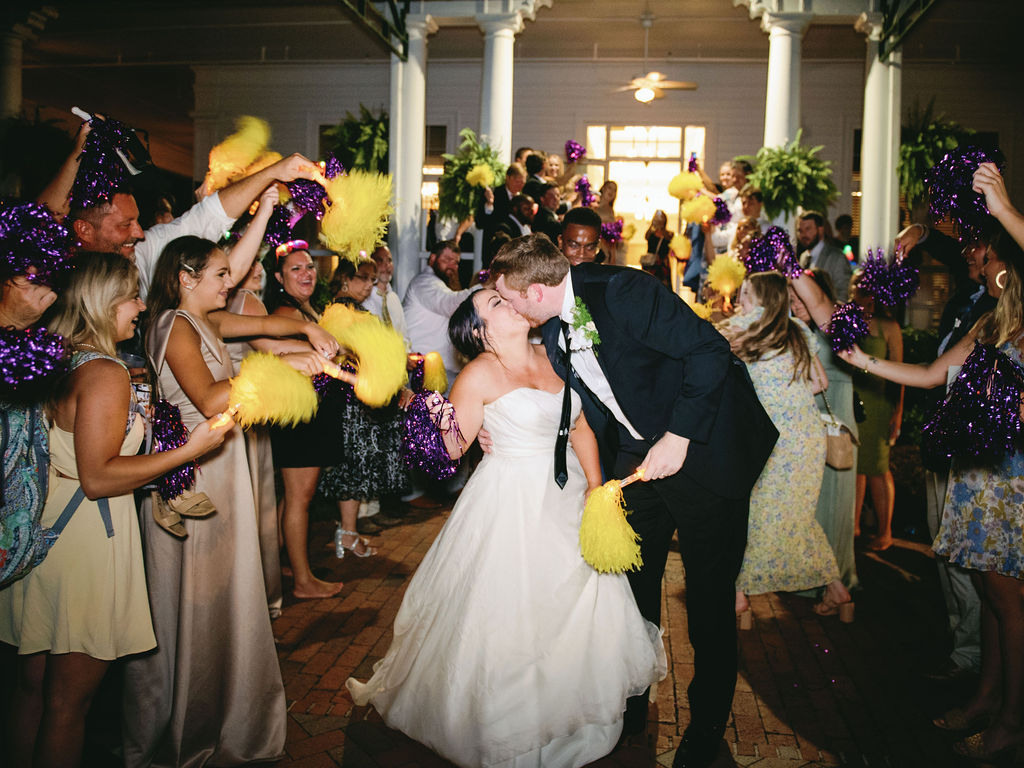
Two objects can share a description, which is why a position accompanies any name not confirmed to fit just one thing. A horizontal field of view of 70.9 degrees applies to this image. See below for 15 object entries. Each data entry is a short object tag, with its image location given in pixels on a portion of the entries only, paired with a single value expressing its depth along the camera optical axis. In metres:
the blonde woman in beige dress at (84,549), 2.37
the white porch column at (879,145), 9.12
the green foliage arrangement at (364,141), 10.04
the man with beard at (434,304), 6.95
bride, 2.87
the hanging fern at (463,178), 8.30
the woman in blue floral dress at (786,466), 4.41
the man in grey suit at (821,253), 7.98
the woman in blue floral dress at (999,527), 3.09
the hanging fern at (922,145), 9.78
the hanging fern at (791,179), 7.64
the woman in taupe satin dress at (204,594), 2.90
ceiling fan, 10.45
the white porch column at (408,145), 9.52
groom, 2.77
